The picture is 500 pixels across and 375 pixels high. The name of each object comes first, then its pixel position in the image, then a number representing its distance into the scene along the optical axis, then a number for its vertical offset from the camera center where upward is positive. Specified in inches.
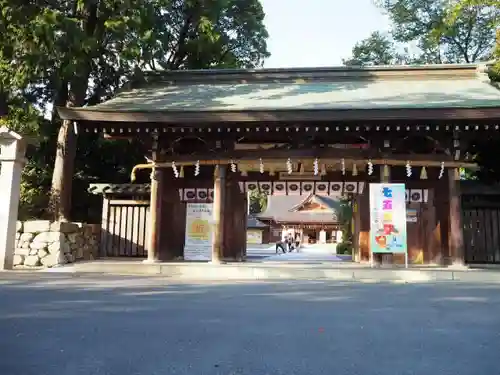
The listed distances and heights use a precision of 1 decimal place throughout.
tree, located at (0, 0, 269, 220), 484.4 +224.4
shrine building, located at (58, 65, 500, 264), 410.3 +92.0
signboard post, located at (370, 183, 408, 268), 395.9 +14.9
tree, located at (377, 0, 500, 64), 897.0 +443.2
